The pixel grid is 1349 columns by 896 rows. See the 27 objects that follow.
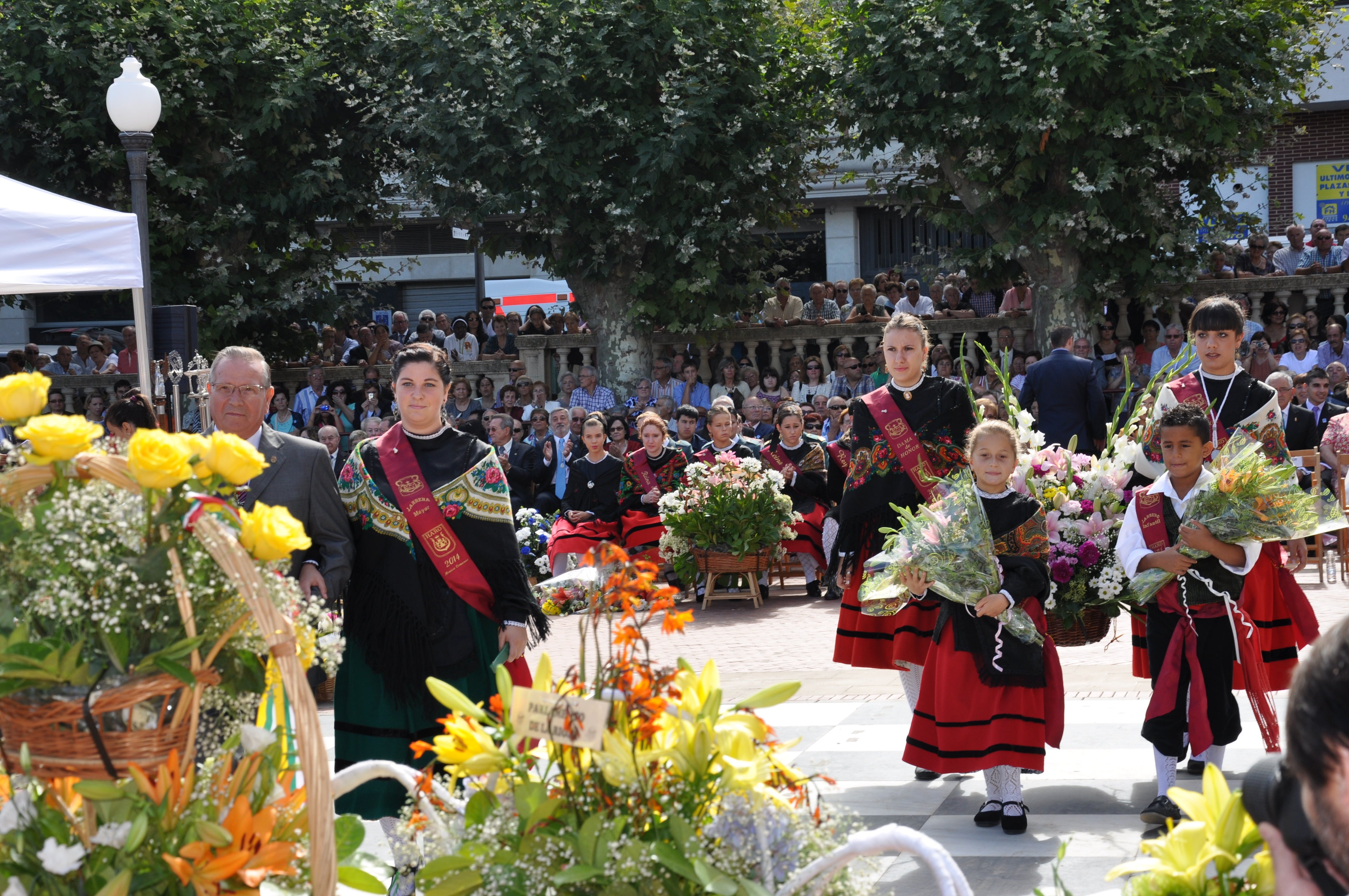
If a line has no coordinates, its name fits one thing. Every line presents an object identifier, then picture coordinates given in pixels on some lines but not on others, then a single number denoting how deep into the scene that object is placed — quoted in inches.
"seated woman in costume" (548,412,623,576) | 485.4
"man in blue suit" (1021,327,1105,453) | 494.3
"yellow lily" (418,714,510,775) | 91.6
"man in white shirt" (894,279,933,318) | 648.4
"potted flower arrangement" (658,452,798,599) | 455.8
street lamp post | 378.9
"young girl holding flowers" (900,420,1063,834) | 205.5
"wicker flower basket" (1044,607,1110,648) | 229.5
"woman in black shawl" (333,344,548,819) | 179.2
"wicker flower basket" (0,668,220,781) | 89.7
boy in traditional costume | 206.1
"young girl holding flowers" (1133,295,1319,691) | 234.5
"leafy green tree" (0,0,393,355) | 643.5
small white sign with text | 87.4
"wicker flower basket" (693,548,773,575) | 460.4
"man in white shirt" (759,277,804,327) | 677.9
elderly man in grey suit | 180.2
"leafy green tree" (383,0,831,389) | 607.8
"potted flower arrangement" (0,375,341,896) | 88.7
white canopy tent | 264.7
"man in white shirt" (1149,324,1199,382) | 569.0
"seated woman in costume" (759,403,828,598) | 485.4
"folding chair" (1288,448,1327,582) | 411.5
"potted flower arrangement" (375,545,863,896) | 85.7
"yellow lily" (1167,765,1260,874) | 78.7
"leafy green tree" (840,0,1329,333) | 546.3
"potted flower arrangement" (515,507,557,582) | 494.3
